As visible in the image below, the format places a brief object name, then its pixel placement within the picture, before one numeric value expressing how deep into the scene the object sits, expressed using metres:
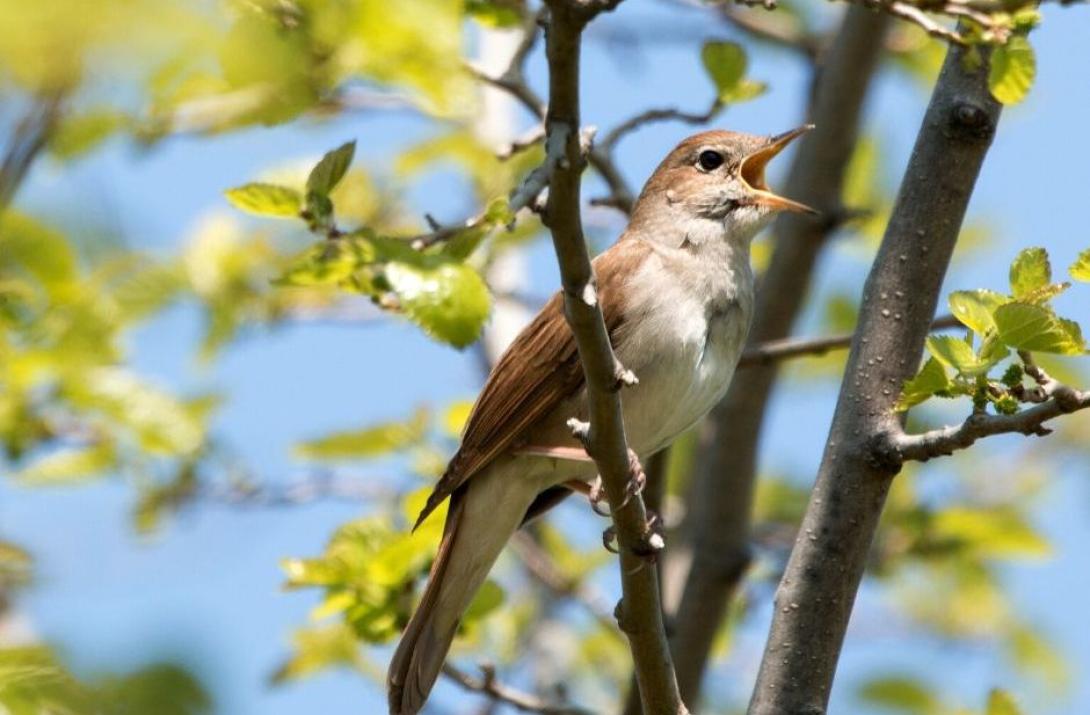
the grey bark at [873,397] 7.90
